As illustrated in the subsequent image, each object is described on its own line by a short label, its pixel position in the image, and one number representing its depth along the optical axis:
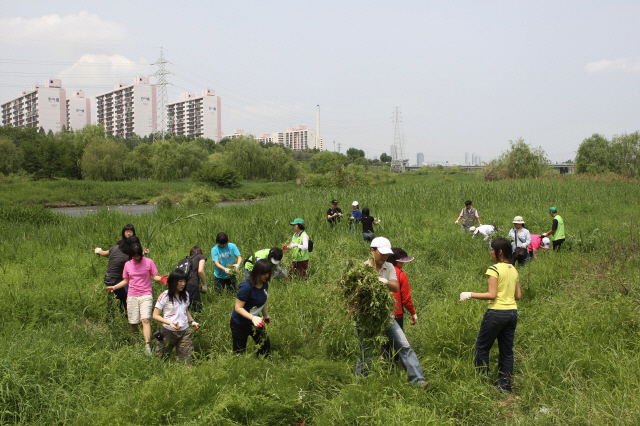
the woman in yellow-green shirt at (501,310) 4.34
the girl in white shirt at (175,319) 5.00
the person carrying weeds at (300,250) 7.81
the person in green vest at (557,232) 9.88
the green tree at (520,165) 36.31
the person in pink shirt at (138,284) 5.86
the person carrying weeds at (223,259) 6.96
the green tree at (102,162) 47.16
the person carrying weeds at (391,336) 4.38
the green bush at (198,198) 20.53
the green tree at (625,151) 50.88
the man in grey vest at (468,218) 12.26
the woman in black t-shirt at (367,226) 10.55
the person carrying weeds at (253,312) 4.67
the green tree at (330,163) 31.46
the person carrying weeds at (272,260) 6.08
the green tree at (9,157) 45.09
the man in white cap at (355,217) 11.54
